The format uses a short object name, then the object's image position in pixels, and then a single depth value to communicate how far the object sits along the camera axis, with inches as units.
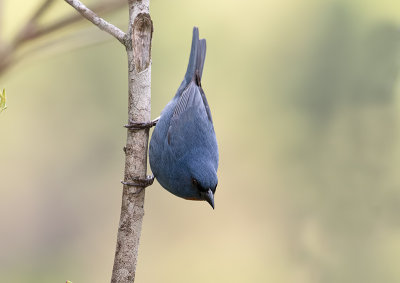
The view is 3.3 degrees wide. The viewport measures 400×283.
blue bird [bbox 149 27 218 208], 179.7
